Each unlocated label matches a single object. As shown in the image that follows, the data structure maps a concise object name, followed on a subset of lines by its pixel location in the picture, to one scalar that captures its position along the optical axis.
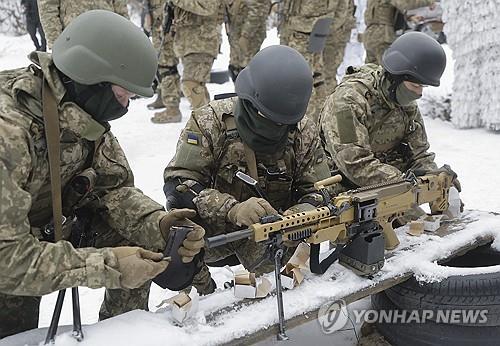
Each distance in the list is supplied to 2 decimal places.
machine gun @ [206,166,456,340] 1.88
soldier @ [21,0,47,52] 8.60
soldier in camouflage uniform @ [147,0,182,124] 6.26
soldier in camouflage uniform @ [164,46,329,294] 2.28
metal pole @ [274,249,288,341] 1.84
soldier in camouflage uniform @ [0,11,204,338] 1.69
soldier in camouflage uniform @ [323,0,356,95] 5.92
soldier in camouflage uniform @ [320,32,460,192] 2.90
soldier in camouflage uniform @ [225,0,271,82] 6.05
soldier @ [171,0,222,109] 5.48
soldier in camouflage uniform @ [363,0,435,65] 5.80
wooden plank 1.81
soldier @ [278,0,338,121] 5.18
